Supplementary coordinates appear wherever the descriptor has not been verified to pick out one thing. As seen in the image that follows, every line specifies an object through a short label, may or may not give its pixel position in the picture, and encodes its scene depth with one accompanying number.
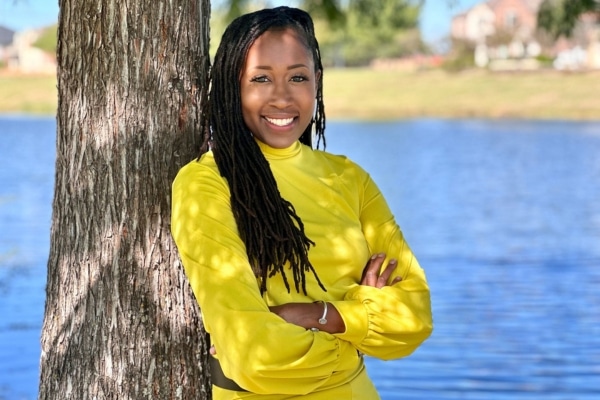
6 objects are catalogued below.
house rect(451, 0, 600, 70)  63.99
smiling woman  2.29
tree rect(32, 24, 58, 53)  58.61
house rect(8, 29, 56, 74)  70.62
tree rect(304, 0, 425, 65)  69.53
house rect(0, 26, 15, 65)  81.31
